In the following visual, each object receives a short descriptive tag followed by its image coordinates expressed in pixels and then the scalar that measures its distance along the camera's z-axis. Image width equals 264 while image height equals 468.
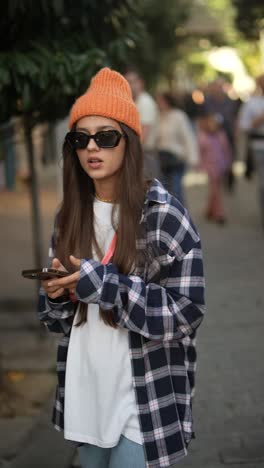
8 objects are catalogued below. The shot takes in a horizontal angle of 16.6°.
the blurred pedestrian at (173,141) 10.80
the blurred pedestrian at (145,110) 9.56
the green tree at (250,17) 17.46
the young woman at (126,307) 2.87
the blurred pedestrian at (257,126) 10.90
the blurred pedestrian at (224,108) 15.71
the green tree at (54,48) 4.81
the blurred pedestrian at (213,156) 12.36
